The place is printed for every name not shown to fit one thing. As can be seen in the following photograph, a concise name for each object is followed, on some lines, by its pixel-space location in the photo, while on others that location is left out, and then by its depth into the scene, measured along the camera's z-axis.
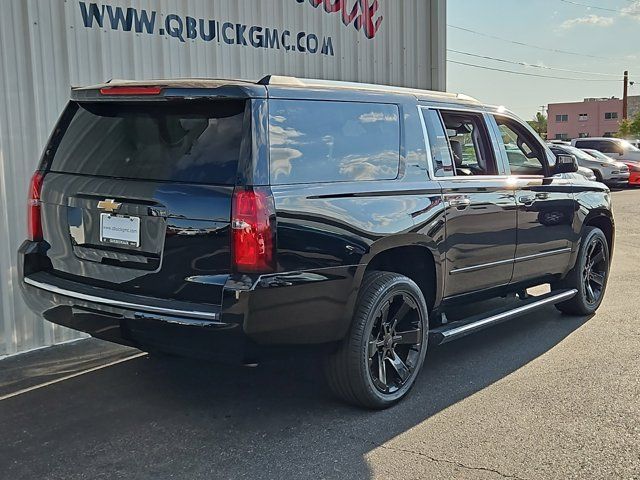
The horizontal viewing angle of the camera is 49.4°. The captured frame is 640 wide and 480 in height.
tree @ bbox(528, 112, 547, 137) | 99.12
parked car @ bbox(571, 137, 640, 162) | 24.09
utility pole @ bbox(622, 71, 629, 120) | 50.47
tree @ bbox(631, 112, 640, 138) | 55.85
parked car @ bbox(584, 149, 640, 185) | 22.47
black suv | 3.50
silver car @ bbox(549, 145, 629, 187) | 21.97
